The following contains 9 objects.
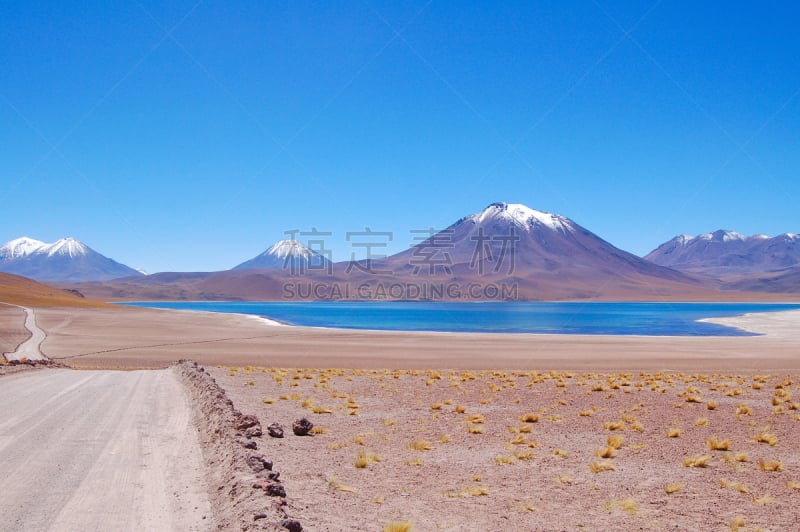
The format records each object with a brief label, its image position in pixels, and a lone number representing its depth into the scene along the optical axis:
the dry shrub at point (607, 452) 10.27
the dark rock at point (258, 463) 7.72
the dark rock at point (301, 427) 11.40
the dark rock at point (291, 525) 5.77
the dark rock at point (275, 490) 6.79
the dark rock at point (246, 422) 10.65
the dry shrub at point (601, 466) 9.36
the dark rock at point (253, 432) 10.46
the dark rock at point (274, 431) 10.93
